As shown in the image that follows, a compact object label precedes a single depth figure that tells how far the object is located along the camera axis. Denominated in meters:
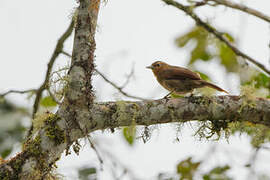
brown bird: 9.27
